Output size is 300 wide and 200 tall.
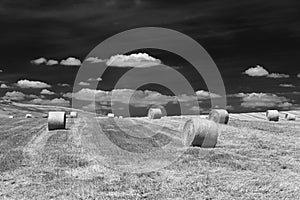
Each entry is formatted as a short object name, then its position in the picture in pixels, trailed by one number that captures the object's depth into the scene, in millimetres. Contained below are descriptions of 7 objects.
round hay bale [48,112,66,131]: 27020
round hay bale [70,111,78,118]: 54741
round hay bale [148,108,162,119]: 38438
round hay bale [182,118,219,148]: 16547
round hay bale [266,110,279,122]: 37594
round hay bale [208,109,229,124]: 30625
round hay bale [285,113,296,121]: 42506
